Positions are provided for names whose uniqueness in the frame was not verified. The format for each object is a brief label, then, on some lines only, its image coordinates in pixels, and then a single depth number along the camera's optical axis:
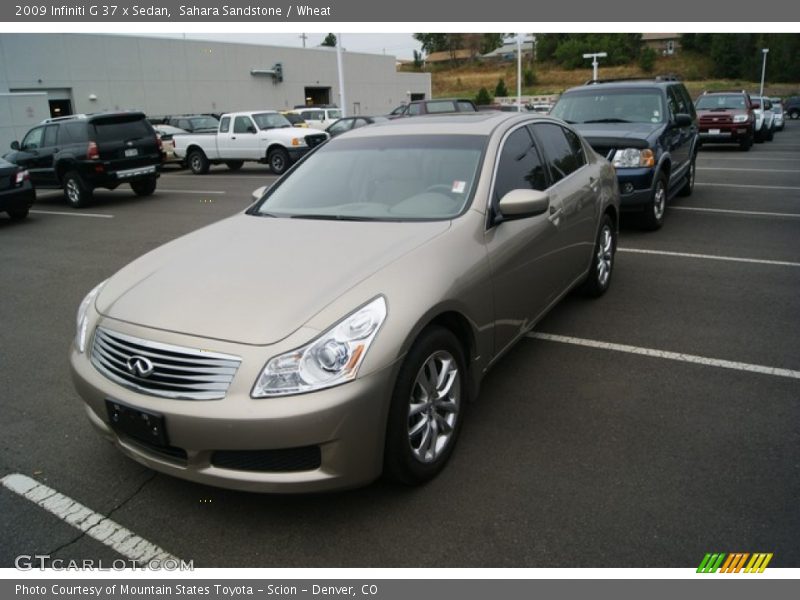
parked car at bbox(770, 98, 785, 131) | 29.49
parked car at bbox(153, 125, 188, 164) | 21.59
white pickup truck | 18.67
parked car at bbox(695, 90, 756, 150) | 19.14
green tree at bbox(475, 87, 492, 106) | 57.78
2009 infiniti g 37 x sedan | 2.59
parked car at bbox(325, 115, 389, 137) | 20.61
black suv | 13.38
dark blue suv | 8.07
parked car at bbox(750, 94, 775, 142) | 23.36
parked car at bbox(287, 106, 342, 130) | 26.63
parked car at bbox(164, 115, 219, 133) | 24.17
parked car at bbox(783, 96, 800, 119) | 48.47
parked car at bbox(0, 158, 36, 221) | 11.57
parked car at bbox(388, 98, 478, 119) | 22.20
